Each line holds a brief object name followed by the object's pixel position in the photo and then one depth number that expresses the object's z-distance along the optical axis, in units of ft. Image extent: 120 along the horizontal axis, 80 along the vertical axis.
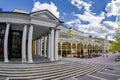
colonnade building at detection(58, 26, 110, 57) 104.72
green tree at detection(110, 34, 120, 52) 74.94
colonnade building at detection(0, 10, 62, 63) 32.17
